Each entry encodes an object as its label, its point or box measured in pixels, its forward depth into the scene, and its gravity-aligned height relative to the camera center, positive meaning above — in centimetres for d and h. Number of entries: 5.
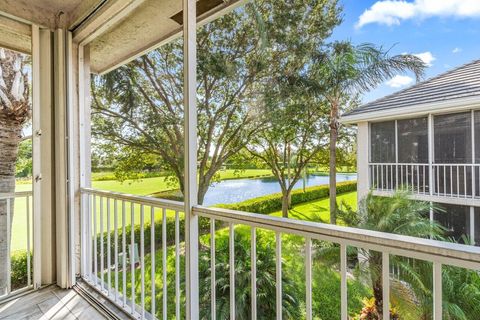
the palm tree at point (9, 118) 241 +42
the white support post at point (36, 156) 221 +5
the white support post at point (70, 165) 226 -3
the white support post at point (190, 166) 146 -3
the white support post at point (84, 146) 235 +14
